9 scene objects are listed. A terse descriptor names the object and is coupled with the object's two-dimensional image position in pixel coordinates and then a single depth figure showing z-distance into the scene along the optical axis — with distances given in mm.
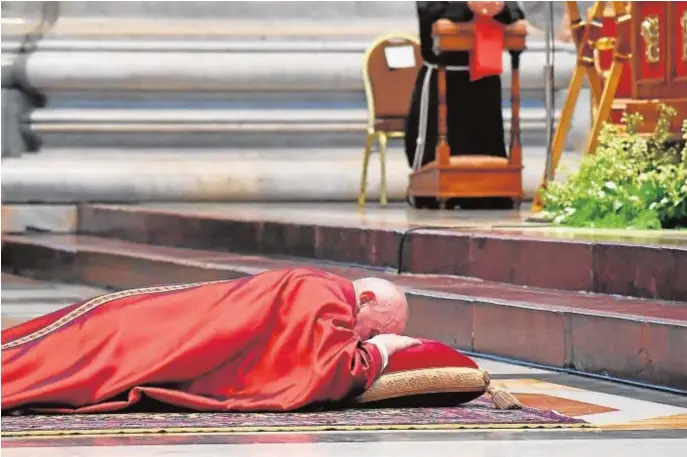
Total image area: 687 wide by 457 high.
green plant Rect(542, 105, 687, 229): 13461
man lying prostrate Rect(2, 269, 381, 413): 8836
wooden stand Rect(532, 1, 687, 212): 15898
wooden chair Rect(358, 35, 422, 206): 21141
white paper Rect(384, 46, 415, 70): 21156
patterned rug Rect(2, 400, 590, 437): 8266
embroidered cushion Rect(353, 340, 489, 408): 9047
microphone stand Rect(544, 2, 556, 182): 15179
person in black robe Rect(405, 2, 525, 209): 19281
